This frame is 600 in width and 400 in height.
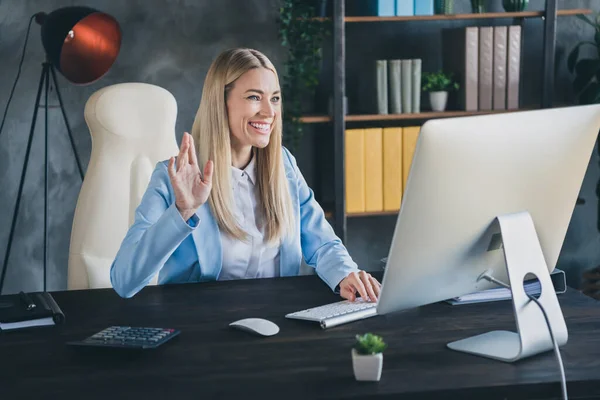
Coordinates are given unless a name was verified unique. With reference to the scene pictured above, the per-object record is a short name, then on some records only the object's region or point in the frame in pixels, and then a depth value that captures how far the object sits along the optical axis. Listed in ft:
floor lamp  9.63
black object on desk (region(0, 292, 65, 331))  5.70
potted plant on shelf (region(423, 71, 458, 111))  11.89
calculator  5.15
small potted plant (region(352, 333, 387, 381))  4.61
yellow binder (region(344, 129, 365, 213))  11.59
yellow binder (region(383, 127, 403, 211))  11.71
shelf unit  11.26
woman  7.10
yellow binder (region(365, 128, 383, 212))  11.65
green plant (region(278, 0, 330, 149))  11.36
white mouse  5.49
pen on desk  5.88
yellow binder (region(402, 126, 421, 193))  11.75
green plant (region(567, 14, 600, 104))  12.38
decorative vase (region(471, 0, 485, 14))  11.91
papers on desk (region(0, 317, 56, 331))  5.69
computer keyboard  5.71
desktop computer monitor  4.70
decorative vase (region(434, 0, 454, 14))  11.62
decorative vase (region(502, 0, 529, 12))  12.01
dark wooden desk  4.58
